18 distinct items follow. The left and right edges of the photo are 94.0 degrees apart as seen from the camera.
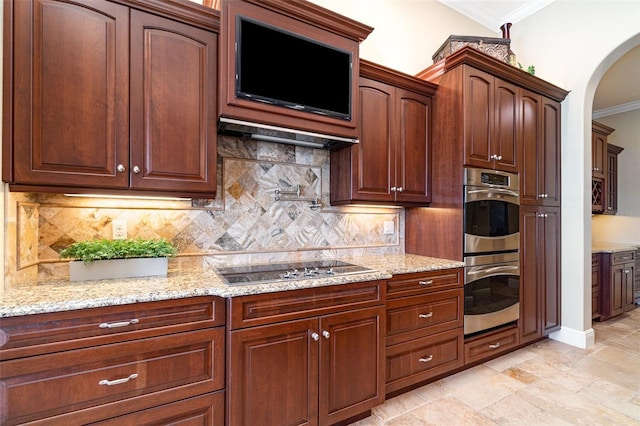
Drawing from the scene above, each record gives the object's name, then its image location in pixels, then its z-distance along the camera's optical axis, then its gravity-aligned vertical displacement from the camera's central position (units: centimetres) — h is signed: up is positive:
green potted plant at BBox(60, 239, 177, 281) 149 -23
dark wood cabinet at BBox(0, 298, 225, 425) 113 -62
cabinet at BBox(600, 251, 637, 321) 371 -87
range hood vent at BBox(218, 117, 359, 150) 184 +56
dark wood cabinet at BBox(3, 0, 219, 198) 137 +59
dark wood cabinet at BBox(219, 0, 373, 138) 171 +109
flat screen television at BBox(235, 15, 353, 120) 175 +92
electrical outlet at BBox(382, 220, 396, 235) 282 -12
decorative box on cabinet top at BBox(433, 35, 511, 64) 266 +155
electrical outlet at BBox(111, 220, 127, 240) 180 -10
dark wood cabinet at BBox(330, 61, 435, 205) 230 +55
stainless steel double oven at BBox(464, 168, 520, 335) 241 -29
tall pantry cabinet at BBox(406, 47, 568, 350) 244 +52
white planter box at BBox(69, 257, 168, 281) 149 -28
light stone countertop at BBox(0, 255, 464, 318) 115 -35
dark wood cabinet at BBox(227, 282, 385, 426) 147 -78
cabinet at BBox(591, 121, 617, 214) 423 +67
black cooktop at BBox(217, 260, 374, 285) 167 -36
